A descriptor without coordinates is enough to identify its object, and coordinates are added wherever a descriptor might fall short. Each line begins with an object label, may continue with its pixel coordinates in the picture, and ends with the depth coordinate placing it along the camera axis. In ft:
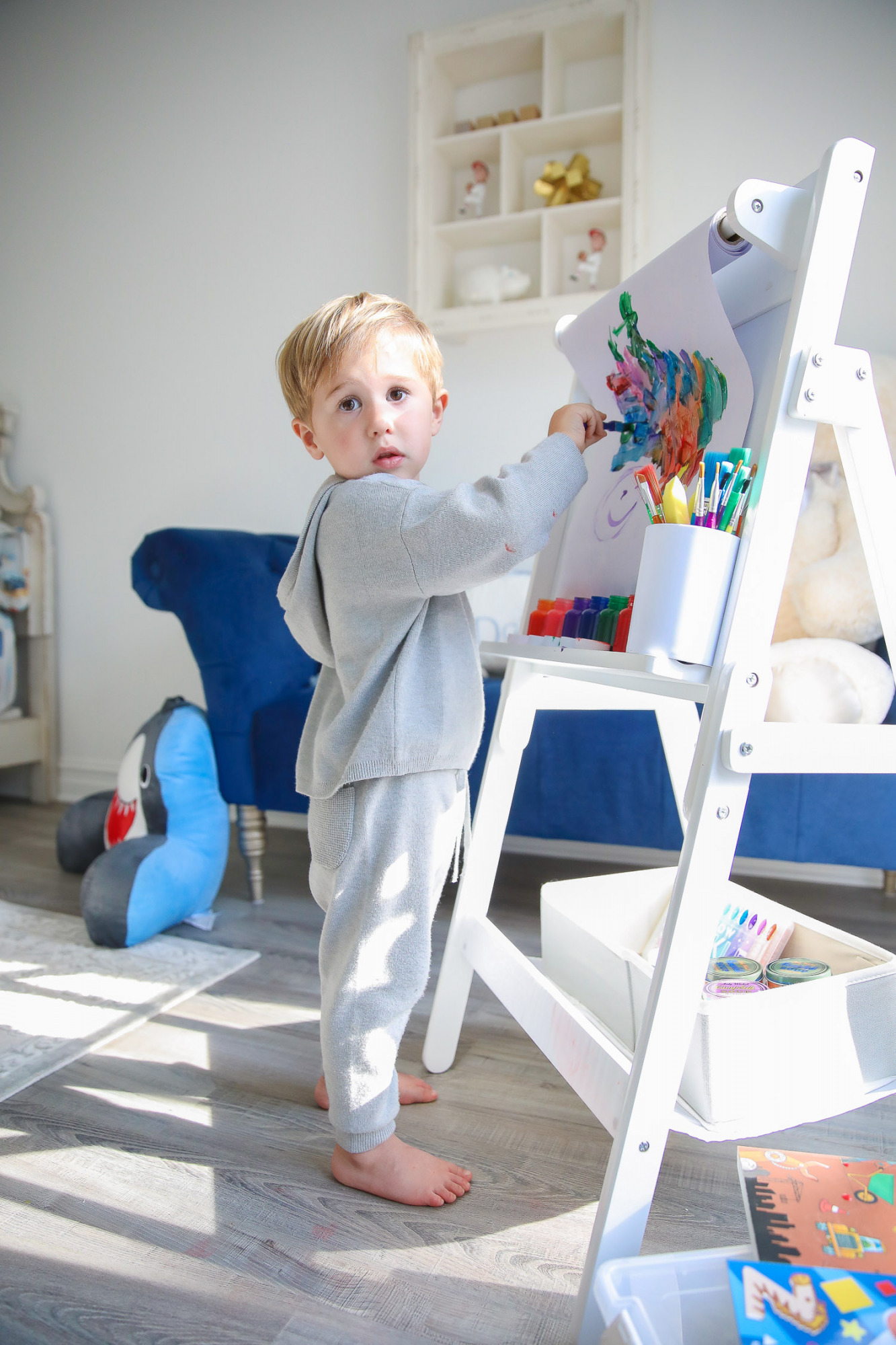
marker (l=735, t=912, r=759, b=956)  3.17
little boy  2.65
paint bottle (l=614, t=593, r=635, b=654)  2.52
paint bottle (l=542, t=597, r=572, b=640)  2.89
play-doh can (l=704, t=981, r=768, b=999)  2.68
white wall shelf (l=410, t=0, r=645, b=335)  6.13
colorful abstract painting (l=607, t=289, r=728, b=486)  2.52
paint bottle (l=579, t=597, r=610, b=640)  2.68
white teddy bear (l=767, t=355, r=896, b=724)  4.71
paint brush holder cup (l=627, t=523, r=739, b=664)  2.05
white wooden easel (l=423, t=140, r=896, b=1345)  2.02
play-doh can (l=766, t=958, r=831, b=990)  2.75
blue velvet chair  4.53
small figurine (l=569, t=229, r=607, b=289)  6.32
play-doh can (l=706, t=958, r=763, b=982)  2.85
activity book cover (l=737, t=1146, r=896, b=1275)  1.86
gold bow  6.33
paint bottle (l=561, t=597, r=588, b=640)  2.77
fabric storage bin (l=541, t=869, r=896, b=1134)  2.29
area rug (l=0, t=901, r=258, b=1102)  3.68
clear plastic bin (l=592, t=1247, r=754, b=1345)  1.90
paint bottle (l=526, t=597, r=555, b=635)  3.02
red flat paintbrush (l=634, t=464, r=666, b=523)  2.25
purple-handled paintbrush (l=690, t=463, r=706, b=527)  2.12
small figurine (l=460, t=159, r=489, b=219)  6.63
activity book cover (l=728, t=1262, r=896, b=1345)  1.61
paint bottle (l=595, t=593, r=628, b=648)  2.59
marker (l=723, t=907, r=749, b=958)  3.20
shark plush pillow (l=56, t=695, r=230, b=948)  4.72
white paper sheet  2.42
